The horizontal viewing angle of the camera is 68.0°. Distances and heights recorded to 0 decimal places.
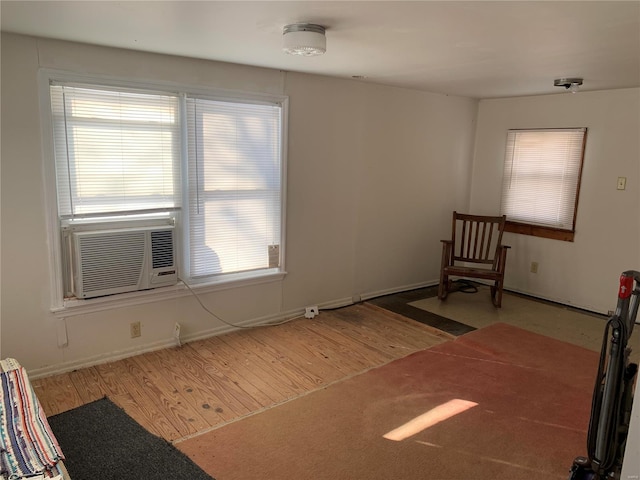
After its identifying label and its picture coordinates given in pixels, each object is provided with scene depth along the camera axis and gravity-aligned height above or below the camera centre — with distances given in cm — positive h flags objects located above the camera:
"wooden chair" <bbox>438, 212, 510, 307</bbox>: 446 -80
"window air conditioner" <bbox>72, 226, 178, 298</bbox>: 296 -63
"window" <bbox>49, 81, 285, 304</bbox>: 289 -4
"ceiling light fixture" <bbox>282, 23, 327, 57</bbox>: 223 +62
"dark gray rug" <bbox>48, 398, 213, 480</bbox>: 212 -136
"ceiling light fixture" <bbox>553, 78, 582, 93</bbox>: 363 +73
